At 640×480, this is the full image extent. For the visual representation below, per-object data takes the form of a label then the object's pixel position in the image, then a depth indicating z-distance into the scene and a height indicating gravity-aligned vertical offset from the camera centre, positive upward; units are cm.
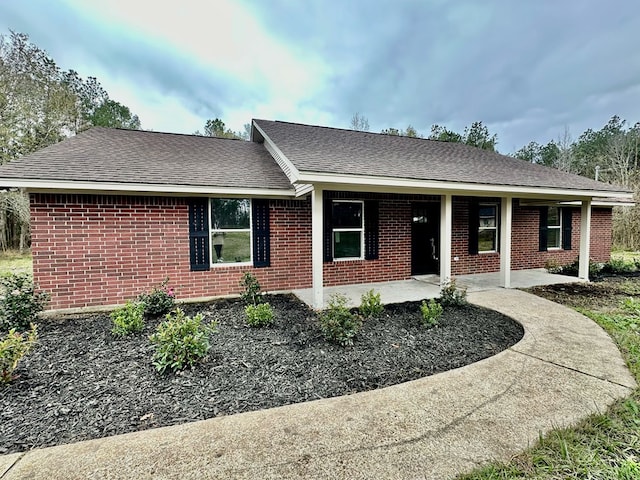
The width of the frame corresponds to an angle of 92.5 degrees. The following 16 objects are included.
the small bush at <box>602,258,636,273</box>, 975 -133
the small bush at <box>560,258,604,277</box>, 927 -135
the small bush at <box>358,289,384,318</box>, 531 -137
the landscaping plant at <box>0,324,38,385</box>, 313 -130
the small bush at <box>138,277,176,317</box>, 534 -127
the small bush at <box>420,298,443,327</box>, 485 -141
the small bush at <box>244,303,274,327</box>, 486 -139
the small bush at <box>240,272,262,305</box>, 613 -127
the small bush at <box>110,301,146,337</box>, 440 -132
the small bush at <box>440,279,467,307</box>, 586 -134
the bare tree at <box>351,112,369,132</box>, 2994 +1040
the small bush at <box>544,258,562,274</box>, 983 -132
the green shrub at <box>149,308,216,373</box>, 342 -132
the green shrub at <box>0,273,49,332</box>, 470 -120
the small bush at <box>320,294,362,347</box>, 417 -135
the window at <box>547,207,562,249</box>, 1054 -6
